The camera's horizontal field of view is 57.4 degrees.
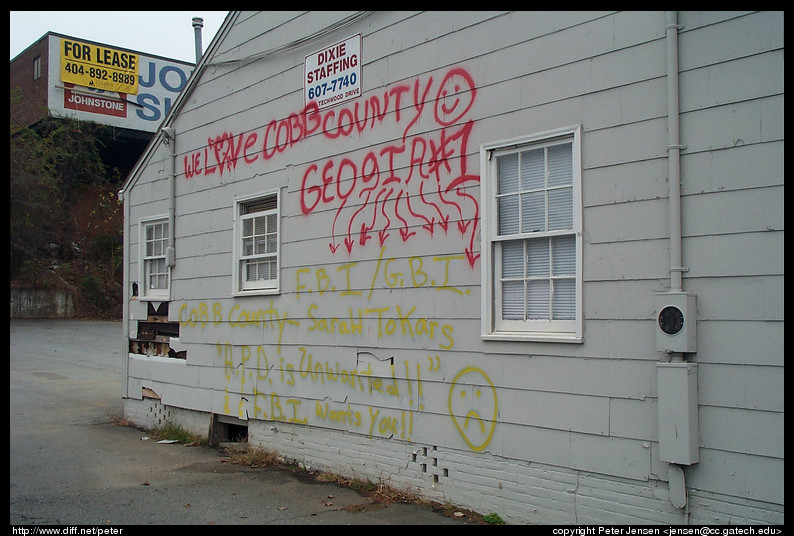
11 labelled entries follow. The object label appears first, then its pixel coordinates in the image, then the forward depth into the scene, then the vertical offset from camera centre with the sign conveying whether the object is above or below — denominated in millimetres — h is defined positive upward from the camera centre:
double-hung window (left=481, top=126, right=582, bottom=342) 5629 +454
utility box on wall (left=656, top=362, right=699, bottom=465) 4770 -783
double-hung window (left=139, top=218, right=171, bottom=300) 10531 +485
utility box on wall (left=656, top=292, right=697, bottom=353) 4785 -192
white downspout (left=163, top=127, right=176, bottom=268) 10062 +1363
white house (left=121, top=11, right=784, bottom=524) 4750 +320
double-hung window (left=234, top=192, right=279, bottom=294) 8547 +592
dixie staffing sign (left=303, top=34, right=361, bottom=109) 7523 +2352
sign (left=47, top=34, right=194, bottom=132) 27828 +8321
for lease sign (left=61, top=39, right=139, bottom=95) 28016 +8884
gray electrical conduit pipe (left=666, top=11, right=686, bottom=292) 4922 +968
